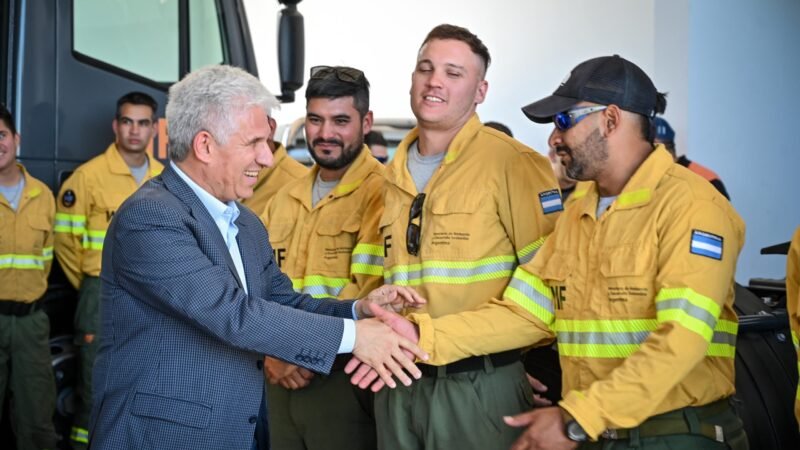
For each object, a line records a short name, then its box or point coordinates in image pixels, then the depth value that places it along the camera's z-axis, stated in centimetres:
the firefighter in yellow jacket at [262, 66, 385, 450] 348
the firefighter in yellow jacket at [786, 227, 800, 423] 248
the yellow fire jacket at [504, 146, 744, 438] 231
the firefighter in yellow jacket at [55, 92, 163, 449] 481
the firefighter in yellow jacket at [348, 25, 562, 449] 286
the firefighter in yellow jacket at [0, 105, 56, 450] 464
